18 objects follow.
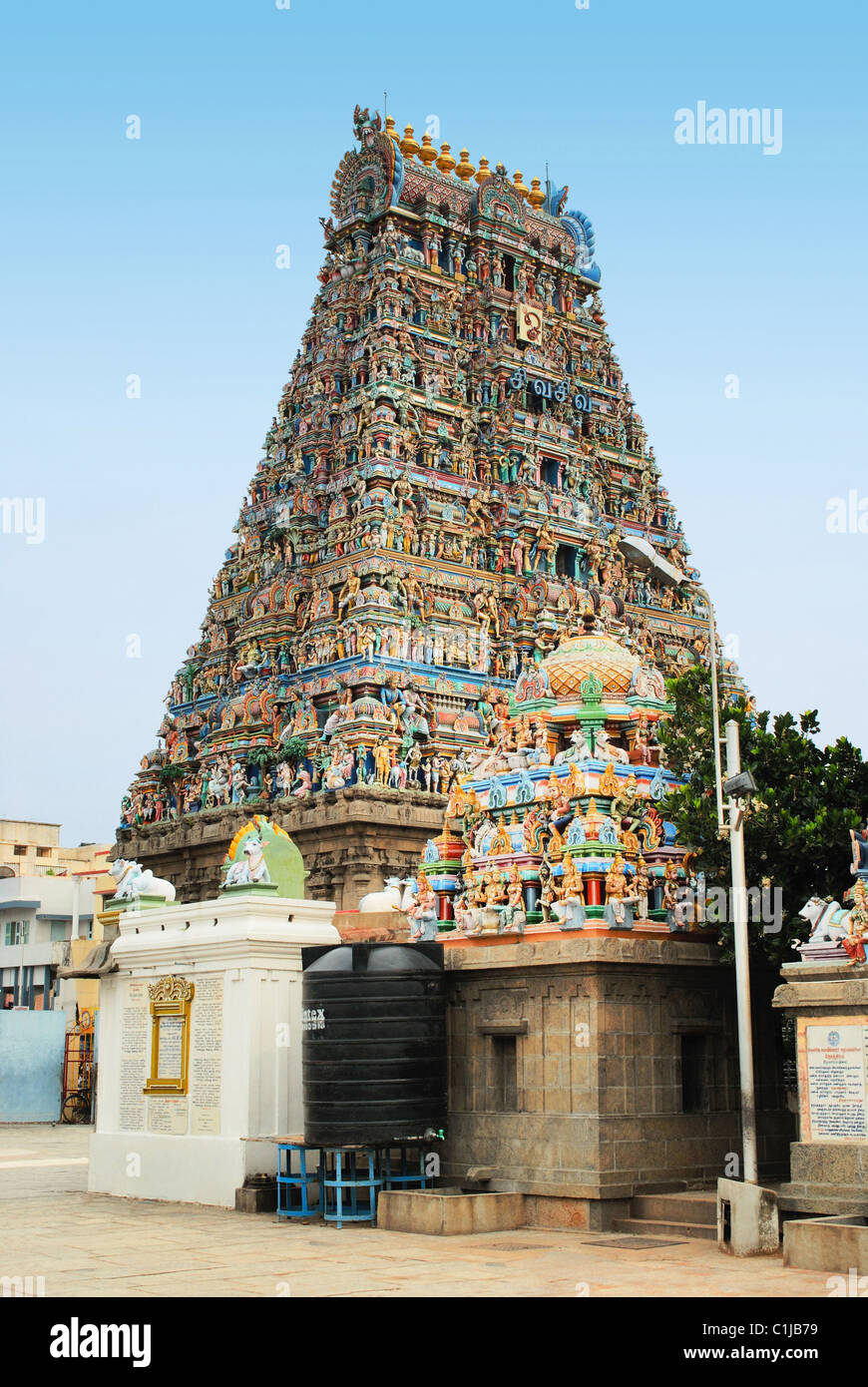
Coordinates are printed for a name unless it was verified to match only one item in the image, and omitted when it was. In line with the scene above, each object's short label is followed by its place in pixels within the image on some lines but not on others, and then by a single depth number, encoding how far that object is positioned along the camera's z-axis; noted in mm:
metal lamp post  17969
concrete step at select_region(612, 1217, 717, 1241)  19266
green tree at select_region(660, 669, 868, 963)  22203
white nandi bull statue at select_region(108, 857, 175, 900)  29625
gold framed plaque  25938
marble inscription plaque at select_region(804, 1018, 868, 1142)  17375
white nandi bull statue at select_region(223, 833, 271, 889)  25562
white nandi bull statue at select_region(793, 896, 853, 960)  18078
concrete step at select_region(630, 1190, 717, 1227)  19672
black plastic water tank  21219
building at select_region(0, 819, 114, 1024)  61812
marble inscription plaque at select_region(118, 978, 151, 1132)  27156
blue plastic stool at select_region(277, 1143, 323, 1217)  21906
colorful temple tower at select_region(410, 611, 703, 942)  22172
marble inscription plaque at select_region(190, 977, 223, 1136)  24906
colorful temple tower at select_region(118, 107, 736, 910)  45969
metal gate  53094
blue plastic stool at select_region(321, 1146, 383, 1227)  21031
